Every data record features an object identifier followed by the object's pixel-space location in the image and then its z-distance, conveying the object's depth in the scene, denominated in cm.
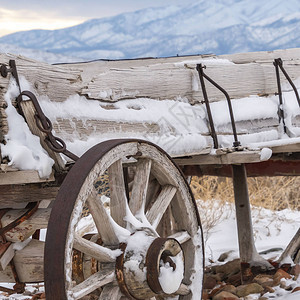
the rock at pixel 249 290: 804
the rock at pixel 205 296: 811
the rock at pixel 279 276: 840
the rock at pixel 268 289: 806
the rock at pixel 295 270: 867
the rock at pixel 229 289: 815
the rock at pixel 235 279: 933
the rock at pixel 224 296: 763
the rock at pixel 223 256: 1096
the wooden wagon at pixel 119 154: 462
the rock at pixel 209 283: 881
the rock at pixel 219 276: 932
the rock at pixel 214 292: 820
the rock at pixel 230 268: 985
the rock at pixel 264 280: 837
